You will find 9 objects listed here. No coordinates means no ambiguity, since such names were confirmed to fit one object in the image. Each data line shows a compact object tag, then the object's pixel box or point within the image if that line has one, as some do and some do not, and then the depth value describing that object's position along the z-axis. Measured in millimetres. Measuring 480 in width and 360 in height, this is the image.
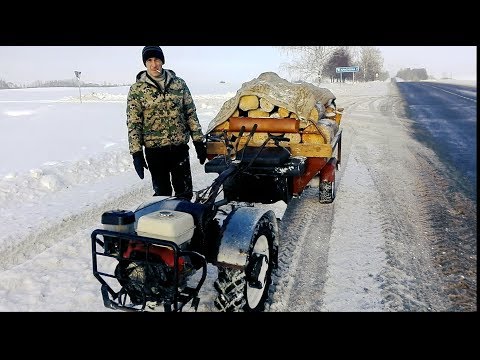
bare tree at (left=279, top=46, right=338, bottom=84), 35812
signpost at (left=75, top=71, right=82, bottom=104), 18656
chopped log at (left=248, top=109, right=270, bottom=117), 5246
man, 4062
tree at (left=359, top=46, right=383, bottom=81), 68500
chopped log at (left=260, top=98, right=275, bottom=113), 5164
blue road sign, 35241
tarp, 5098
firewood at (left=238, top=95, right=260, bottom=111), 5230
